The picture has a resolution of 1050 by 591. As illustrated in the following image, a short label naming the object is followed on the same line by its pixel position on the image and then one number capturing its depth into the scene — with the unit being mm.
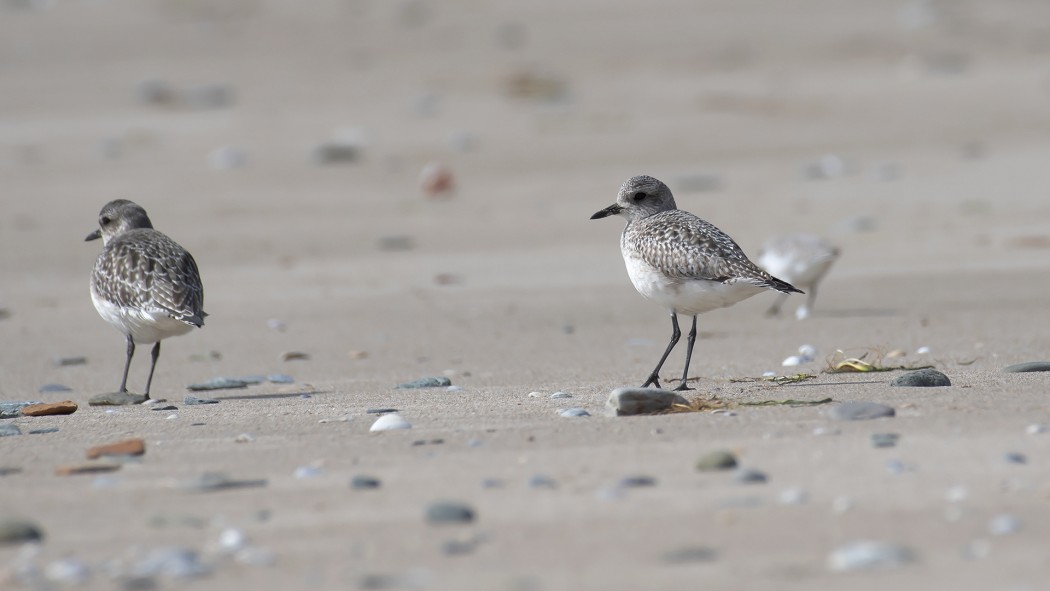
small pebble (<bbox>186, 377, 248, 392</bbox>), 14700
